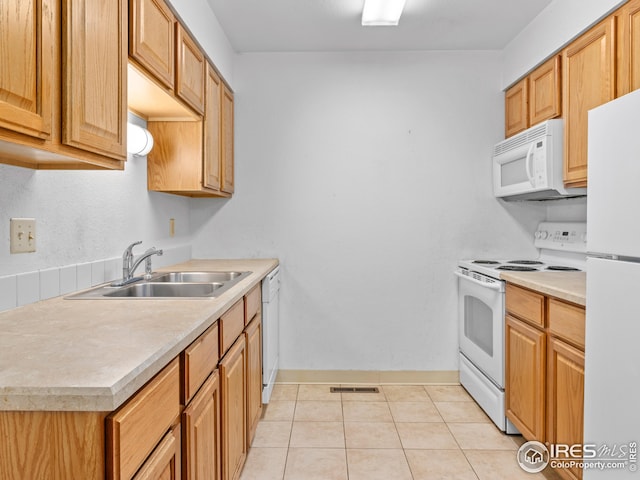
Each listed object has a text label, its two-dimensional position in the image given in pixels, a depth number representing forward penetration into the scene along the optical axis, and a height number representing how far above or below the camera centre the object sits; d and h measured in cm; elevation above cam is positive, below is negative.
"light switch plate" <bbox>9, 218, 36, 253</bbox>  142 +0
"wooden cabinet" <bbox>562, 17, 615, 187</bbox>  202 +75
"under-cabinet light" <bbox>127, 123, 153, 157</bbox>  218 +48
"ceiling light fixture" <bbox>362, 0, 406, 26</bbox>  243 +128
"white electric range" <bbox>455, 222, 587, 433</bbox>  252 -42
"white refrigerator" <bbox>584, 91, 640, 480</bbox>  130 -15
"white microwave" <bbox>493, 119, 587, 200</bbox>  241 +43
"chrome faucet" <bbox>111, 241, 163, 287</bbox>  199 -14
